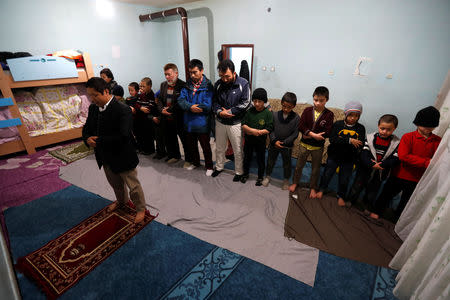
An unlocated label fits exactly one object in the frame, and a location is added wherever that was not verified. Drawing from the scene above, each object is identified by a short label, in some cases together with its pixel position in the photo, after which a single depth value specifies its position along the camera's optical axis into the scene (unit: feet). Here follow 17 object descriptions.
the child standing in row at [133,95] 10.41
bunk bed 10.23
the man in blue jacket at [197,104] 8.08
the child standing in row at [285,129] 7.20
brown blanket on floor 5.71
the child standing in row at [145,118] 10.04
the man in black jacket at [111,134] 5.28
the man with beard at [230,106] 7.58
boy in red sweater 5.29
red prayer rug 5.13
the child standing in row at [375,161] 6.02
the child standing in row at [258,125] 7.43
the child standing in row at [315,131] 6.83
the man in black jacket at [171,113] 8.96
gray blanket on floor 5.68
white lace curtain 3.59
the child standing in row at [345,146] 6.44
